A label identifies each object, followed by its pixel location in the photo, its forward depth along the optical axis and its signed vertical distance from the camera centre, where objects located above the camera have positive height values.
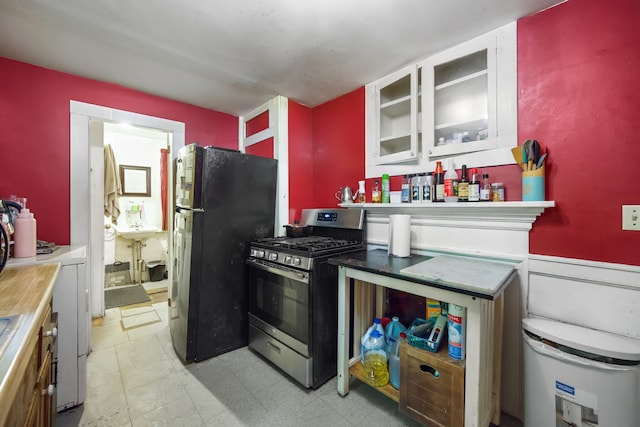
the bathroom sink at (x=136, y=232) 3.75 -0.27
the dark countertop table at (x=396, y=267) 1.14 -0.30
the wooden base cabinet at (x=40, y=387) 0.70 -0.56
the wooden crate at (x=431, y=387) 1.28 -0.86
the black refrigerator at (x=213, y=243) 2.05 -0.24
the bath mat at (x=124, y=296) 3.28 -1.06
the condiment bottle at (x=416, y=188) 1.93 +0.18
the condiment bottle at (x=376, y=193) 2.21 +0.16
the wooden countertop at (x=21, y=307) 0.52 -0.31
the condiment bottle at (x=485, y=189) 1.63 +0.15
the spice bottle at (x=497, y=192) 1.62 +0.13
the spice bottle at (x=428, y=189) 1.87 +0.17
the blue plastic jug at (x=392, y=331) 1.79 -0.78
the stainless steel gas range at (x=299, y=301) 1.76 -0.61
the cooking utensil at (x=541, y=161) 1.46 +0.28
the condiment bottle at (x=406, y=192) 1.98 +0.16
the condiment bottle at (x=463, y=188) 1.70 +0.16
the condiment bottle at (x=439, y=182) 1.82 +0.21
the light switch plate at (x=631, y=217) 1.25 -0.01
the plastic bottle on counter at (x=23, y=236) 1.53 -0.13
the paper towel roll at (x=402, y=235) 1.88 -0.15
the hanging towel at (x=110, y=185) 3.74 +0.38
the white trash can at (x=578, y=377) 1.11 -0.70
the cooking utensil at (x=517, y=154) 1.52 +0.33
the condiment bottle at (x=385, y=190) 2.16 +0.19
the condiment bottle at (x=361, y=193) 2.34 +0.18
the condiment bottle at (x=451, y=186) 1.76 +0.18
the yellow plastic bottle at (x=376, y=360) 1.69 -0.94
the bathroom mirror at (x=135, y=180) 4.07 +0.49
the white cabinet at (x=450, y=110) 1.62 +0.72
